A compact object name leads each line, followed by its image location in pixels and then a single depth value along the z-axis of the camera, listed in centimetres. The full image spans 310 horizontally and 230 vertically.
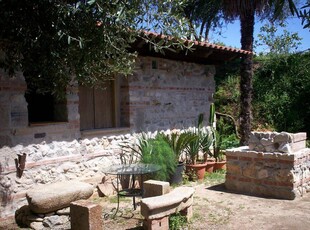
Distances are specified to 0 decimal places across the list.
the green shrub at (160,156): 643
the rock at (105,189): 638
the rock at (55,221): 463
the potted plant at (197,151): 746
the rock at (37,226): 456
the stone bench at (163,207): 403
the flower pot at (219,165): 815
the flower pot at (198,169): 744
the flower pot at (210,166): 793
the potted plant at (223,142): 823
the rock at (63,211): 486
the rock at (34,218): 466
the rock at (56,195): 459
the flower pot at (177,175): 691
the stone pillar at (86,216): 403
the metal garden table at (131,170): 504
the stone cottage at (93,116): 519
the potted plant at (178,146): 698
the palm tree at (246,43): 895
